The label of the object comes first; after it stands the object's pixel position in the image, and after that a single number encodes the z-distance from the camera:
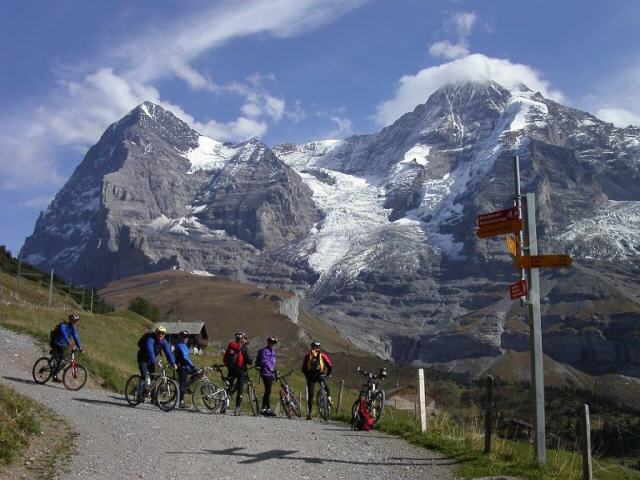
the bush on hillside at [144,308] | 127.69
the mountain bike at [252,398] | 22.58
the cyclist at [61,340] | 22.80
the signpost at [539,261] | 14.05
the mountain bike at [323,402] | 21.83
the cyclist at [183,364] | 21.59
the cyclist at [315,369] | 21.81
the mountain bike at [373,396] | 19.34
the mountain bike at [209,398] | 21.53
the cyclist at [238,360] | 22.27
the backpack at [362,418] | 18.84
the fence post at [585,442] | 11.83
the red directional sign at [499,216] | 14.13
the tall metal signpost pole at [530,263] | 13.85
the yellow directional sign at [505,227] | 13.99
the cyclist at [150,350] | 21.19
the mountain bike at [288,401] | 22.56
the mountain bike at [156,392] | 20.92
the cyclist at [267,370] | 22.55
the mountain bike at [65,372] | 22.69
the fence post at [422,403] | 17.86
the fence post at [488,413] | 14.48
